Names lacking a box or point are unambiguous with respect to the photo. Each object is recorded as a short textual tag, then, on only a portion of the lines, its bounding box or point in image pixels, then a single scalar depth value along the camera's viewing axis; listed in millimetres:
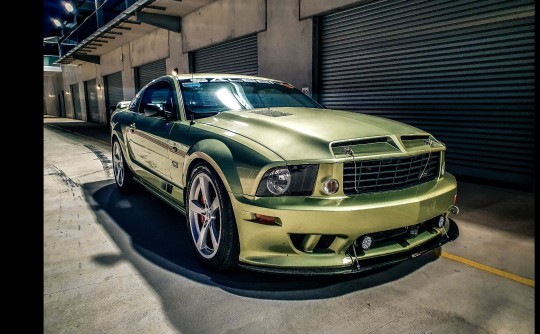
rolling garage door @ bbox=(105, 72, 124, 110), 20266
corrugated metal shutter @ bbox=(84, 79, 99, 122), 24950
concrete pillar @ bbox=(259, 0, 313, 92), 8094
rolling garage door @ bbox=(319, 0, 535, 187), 5055
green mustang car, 2125
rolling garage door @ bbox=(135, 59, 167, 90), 15302
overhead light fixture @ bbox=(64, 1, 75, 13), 28622
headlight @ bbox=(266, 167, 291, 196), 2211
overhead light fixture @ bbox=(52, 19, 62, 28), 34294
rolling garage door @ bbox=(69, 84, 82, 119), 30344
